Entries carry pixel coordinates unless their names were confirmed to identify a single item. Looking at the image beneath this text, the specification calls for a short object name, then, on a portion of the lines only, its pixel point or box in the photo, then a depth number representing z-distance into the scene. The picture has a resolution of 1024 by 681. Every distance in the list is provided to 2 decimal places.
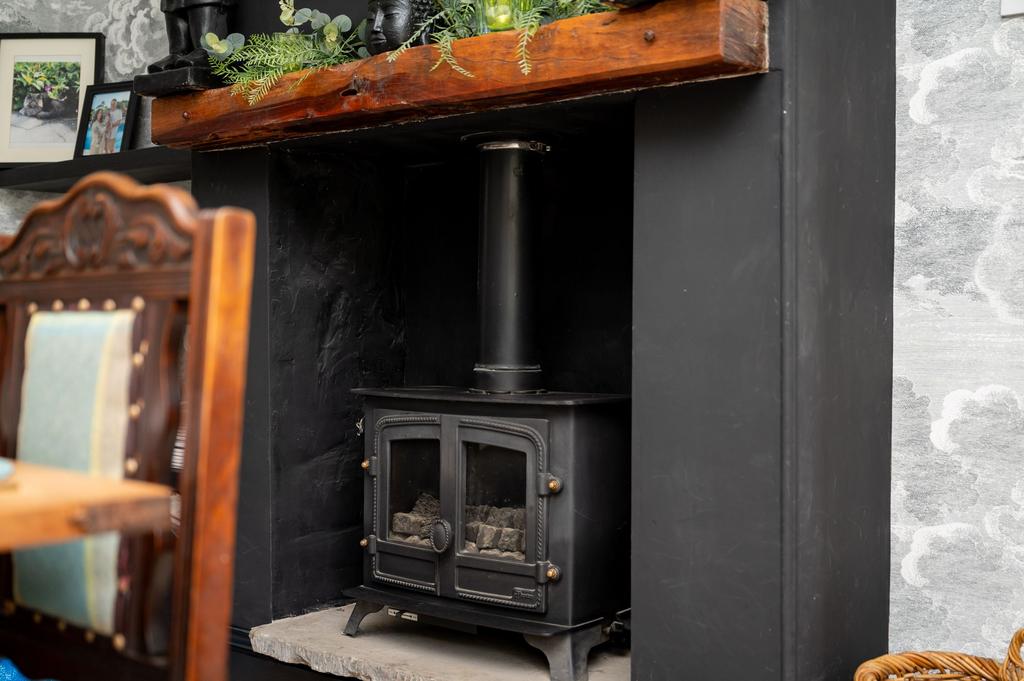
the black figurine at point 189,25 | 3.14
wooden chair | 1.09
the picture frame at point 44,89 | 4.30
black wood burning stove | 2.67
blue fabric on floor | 2.70
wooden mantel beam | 2.19
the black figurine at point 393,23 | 2.64
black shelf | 3.64
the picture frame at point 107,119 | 4.07
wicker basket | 2.27
